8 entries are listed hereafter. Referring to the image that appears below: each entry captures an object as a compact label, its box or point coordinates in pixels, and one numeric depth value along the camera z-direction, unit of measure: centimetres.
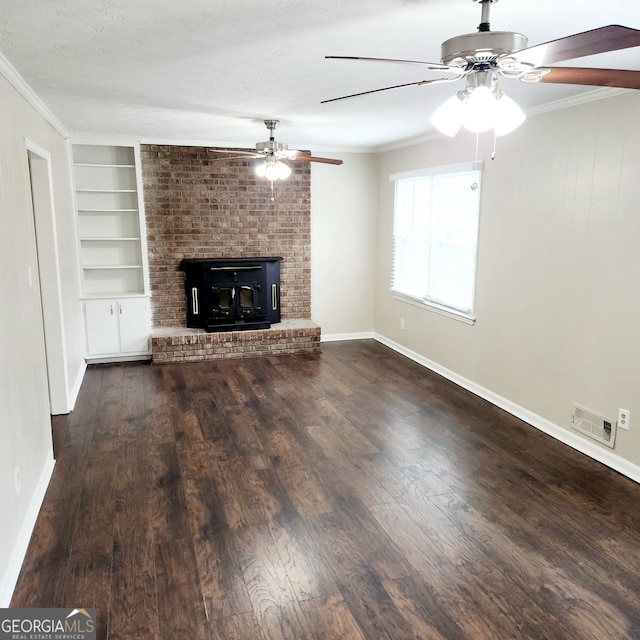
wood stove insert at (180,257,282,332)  601
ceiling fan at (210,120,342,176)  453
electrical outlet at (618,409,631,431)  330
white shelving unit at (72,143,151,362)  569
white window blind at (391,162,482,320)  484
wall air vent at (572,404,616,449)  343
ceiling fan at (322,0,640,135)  147
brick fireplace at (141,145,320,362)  586
